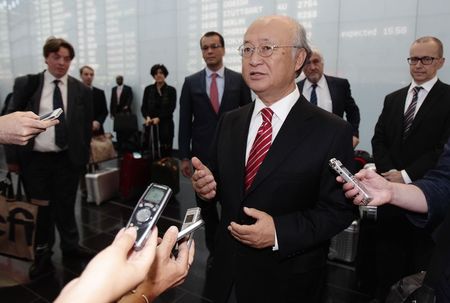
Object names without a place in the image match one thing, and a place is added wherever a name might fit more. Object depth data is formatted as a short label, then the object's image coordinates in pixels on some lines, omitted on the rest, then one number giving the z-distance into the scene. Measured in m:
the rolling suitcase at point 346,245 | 2.96
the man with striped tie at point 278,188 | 1.39
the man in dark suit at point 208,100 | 3.03
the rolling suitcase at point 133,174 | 4.54
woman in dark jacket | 5.62
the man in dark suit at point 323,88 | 3.11
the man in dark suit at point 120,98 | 7.48
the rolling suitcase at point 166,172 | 4.53
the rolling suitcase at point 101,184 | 4.52
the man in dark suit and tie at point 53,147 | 2.77
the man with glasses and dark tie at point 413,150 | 2.37
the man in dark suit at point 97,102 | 5.14
